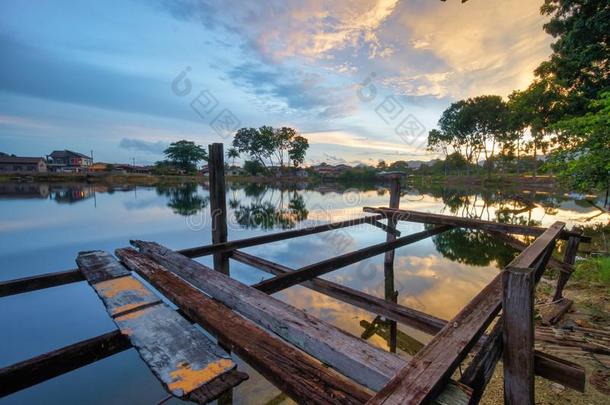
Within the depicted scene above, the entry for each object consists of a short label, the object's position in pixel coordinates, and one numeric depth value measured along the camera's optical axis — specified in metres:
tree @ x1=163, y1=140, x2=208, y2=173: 79.94
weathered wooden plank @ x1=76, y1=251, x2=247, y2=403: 0.97
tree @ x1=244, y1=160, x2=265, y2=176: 87.19
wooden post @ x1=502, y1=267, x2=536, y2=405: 1.43
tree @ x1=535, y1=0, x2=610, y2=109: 12.57
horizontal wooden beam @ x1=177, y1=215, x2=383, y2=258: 3.74
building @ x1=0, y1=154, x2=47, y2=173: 63.64
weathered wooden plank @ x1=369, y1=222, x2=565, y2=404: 0.89
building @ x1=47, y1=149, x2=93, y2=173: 82.50
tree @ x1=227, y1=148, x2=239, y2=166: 90.35
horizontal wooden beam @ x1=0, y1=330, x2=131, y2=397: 1.63
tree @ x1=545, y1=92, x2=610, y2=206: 7.88
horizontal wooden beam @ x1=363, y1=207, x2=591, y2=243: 4.66
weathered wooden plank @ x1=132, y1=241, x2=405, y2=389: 1.08
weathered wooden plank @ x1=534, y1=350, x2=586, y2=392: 1.72
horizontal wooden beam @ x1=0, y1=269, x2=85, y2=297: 2.44
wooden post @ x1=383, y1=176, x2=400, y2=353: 5.42
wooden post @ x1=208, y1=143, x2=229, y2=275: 4.58
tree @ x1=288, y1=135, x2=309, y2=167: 88.44
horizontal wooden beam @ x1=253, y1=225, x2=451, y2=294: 2.78
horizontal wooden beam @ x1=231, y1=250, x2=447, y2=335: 3.52
